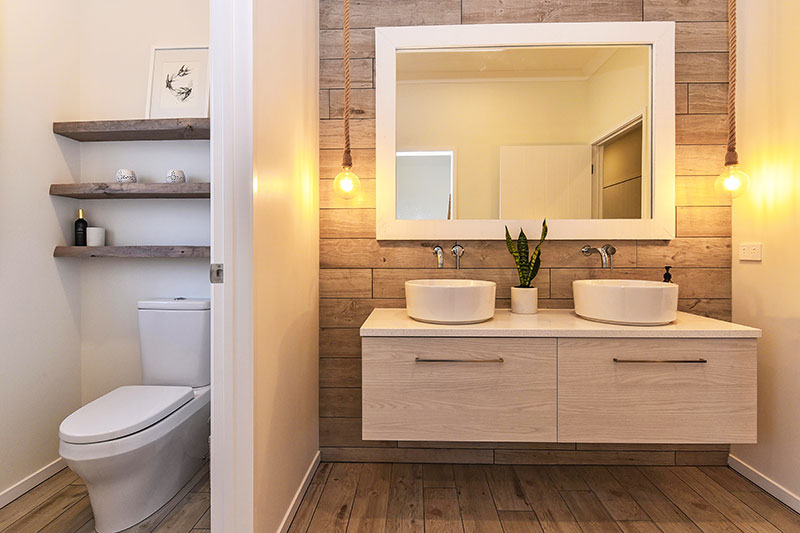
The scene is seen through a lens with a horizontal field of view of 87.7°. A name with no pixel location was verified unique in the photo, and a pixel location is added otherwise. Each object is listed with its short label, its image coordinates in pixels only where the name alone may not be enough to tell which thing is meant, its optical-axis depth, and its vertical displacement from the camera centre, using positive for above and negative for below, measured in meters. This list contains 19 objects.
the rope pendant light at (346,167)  1.84 +0.40
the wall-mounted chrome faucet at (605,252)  1.88 +0.02
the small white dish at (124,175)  1.99 +0.39
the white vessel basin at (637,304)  1.52 -0.18
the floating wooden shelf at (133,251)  1.92 +0.03
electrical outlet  1.79 +0.02
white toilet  1.43 -0.62
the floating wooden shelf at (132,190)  1.90 +0.31
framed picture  2.11 +0.85
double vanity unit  1.44 -0.45
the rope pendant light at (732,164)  1.73 +0.38
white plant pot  1.83 -0.19
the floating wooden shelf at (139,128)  1.89 +0.59
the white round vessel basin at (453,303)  1.58 -0.18
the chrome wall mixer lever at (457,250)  1.93 +0.03
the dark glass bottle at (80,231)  2.00 +0.12
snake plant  1.85 -0.02
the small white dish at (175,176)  2.01 +0.39
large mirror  1.95 +0.60
